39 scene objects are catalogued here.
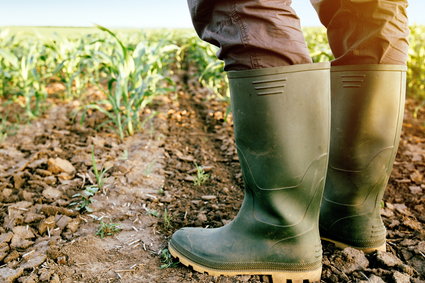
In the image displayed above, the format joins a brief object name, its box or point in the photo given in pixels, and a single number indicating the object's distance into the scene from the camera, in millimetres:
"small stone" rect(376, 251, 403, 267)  1116
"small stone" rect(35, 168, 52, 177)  1786
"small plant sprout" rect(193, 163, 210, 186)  1751
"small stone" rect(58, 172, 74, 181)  1764
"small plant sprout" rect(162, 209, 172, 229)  1356
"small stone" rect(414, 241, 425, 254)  1208
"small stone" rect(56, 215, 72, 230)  1347
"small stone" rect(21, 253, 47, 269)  1095
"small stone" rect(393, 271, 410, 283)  1034
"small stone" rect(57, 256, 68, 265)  1112
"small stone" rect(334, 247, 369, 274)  1111
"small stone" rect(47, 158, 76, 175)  1816
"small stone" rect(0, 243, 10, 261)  1164
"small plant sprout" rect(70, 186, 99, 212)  1472
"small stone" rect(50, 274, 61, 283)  1019
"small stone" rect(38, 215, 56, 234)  1320
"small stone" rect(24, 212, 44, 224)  1381
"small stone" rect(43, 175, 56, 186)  1718
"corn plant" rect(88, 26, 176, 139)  2348
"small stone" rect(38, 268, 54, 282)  1037
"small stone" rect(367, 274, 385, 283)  1033
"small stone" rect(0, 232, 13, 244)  1251
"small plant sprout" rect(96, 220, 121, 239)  1289
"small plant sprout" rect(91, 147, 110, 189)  1626
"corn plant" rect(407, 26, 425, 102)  3699
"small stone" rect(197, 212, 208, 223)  1389
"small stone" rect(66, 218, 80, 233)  1320
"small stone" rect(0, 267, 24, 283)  1036
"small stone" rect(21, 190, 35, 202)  1561
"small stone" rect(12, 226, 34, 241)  1284
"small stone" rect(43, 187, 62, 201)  1578
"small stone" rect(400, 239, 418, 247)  1262
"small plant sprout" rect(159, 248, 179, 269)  1120
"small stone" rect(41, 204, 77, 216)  1412
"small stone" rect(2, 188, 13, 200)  1583
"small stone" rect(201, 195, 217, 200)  1589
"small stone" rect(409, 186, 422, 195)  1767
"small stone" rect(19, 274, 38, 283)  1021
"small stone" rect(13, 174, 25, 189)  1689
